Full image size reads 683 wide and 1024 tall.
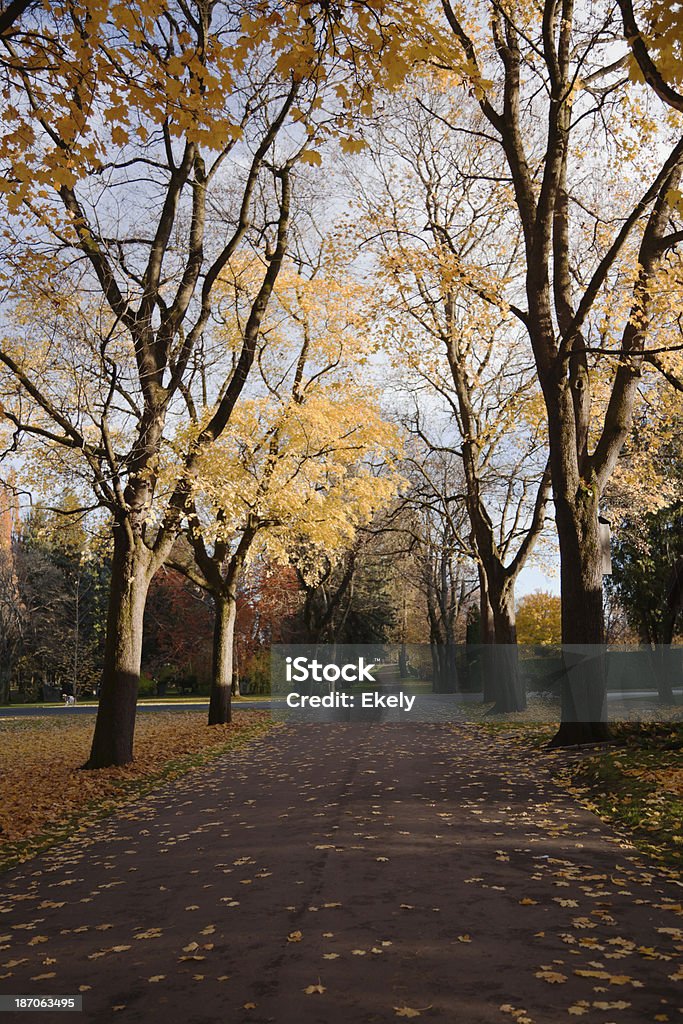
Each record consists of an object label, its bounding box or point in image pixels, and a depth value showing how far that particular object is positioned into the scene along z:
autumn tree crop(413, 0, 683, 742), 12.80
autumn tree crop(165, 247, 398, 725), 19.28
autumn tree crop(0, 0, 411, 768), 6.49
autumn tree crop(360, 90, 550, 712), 19.16
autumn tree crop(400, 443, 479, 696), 32.03
